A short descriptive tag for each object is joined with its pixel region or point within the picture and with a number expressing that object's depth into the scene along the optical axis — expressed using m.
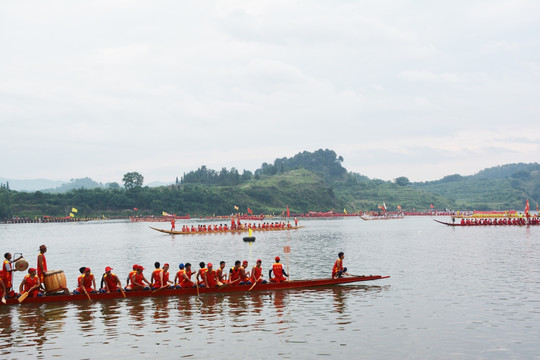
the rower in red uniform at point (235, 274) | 29.90
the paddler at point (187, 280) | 29.05
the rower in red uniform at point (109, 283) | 28.02
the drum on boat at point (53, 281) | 27.16
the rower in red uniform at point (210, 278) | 29.23
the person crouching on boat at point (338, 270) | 31.19
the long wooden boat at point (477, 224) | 105.75
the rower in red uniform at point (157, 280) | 28.69
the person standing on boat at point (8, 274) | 26.00
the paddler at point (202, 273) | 29.23
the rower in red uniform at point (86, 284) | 27.48
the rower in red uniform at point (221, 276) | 29.66
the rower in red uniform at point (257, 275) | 29.96
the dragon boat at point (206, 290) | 27.22
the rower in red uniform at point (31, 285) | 26.80
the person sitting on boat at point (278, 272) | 30.25
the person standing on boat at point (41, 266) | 26.53
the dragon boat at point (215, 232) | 93.32
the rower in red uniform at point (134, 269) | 28.47
